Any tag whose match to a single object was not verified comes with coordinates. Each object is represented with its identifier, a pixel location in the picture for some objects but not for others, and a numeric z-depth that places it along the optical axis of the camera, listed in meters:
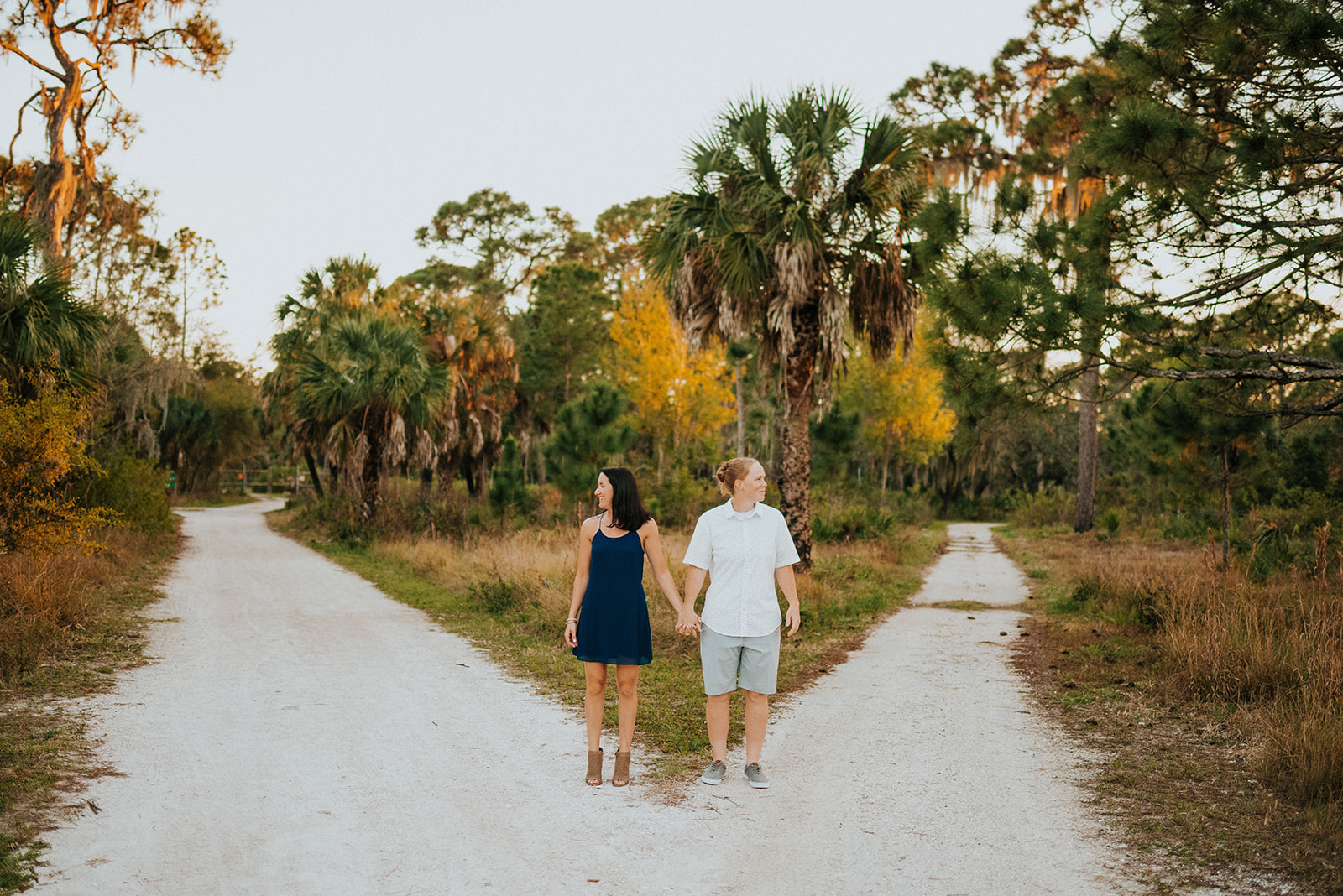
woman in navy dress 5.29
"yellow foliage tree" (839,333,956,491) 34.91
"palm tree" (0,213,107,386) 12.02
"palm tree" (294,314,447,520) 22.56
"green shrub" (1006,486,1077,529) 35.66
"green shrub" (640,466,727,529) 24.84
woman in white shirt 5.26
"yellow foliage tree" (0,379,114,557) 9.92
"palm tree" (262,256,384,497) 26.97
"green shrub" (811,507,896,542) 21.25
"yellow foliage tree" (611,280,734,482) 31.80
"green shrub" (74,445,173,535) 17.14
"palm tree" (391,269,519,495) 29.53
